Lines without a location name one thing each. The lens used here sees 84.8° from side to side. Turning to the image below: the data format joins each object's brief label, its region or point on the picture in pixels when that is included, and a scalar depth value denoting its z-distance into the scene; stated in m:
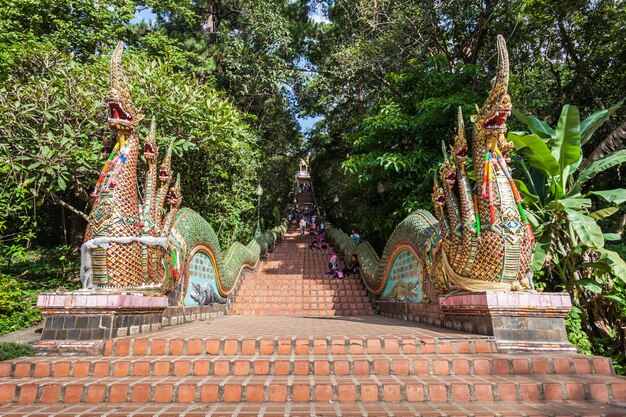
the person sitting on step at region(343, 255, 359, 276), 11.73
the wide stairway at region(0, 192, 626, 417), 2.98
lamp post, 17.06
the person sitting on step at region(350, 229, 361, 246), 14.25
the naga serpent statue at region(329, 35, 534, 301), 4.38
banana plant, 5.50
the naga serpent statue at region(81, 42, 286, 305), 4.50
